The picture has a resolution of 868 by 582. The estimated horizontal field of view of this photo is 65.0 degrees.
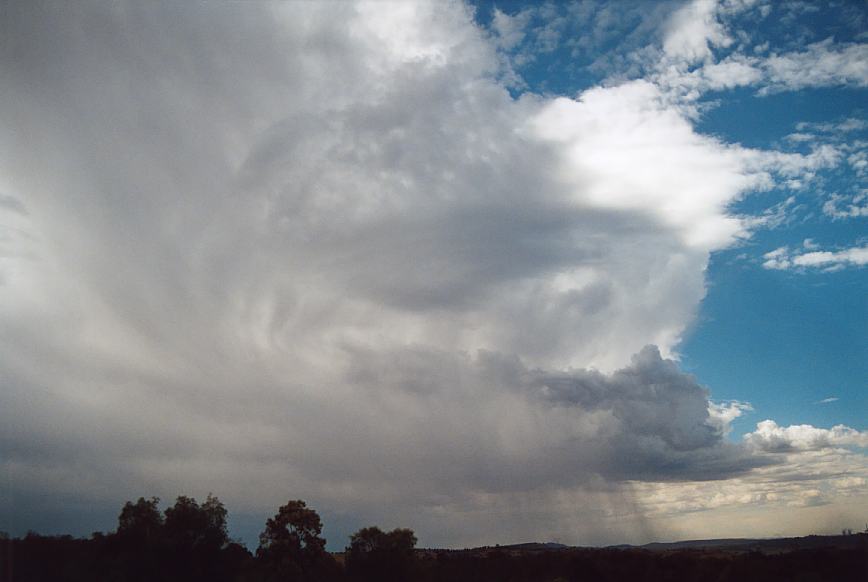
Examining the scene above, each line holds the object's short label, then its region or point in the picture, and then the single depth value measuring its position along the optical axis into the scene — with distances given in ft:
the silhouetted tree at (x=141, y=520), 266.36
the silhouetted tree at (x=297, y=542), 293.43
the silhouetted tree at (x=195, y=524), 269.23
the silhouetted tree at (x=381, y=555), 296.71
